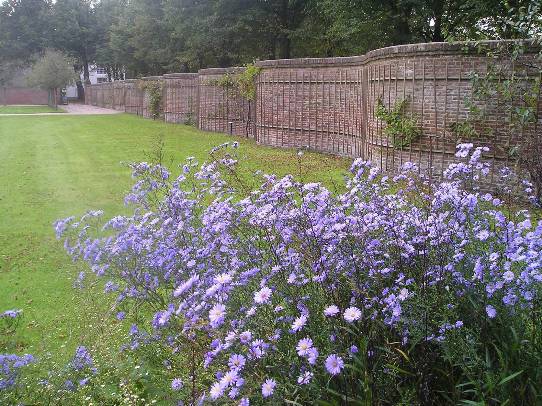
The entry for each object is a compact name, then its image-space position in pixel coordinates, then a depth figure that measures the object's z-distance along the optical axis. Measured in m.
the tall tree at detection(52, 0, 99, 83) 68.06
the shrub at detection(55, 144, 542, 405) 2.76
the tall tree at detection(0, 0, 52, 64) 68.81
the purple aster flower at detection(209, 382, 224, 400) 2.45
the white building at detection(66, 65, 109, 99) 82.56
